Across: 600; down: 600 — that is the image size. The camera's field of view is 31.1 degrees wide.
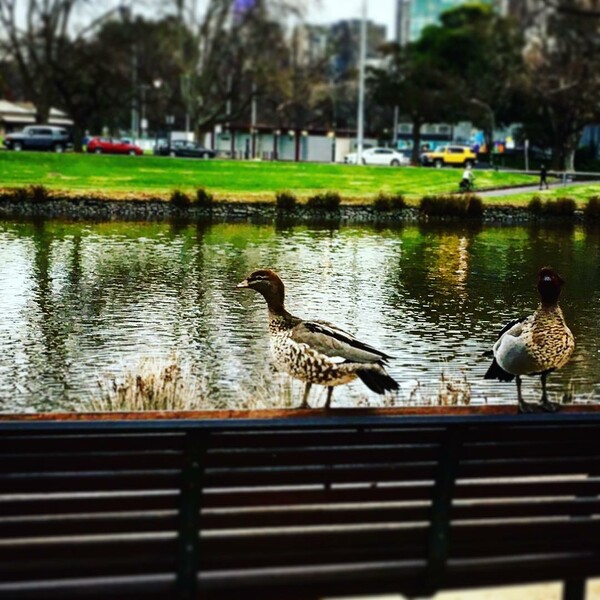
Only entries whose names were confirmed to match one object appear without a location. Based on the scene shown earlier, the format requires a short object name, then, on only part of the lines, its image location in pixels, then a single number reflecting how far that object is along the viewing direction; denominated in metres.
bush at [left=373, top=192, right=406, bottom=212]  48.81
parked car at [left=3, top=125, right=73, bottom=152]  72.81
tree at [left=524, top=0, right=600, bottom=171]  68.62
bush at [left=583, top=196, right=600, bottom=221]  48.97
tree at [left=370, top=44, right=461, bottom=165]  80.31
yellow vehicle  79.62
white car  76.69
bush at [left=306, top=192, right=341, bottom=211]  48.19
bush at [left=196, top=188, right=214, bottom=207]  47.12
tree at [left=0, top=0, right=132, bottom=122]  73.50
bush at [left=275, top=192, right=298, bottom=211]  47.84
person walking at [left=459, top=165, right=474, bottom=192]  55.62
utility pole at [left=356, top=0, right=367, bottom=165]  68.00
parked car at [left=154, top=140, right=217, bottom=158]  75.31
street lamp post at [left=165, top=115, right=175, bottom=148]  94.00
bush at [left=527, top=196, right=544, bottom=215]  49.59
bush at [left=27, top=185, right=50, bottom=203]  45.69
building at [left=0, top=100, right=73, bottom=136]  98.39
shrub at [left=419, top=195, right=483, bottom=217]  48.53
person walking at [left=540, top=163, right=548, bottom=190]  57.48
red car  76.62
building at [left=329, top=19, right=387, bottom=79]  119.75
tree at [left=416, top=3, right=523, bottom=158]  80.88
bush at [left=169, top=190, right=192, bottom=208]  47.00
